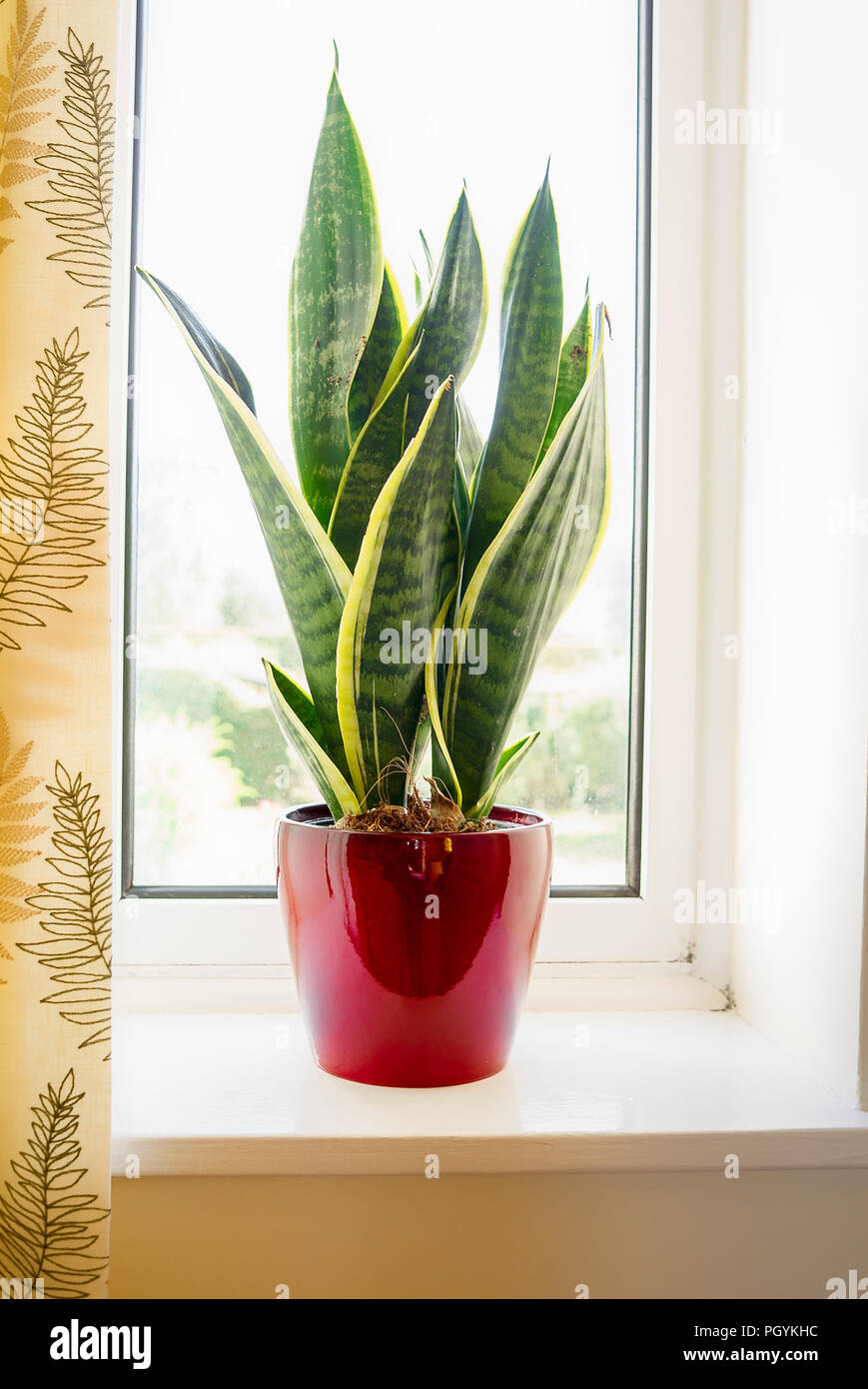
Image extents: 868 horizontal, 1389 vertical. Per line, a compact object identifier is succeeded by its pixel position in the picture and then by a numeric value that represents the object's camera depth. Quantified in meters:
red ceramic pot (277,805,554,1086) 0.64
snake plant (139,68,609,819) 0.62
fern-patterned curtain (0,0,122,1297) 0.59
